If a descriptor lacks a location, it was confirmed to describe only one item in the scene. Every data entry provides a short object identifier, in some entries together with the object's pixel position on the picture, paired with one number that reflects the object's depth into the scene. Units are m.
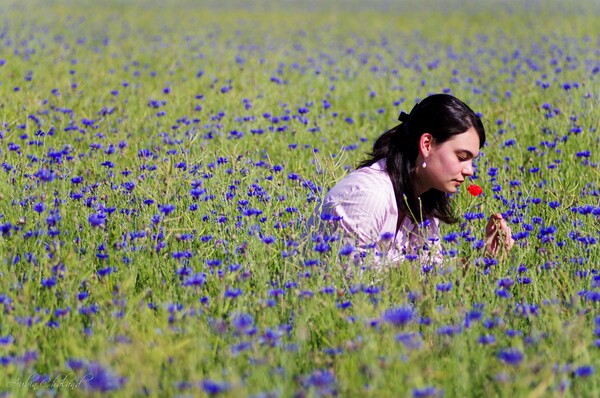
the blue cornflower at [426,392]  3.99
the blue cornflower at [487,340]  4.81
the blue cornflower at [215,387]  3.98
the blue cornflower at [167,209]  6.37
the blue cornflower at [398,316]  4.57
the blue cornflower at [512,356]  4.31
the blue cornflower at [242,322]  4.59
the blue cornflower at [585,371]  4.35
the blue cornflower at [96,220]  6.08
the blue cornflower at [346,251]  5.67
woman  7.07
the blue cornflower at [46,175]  6.45
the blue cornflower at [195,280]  5.43
